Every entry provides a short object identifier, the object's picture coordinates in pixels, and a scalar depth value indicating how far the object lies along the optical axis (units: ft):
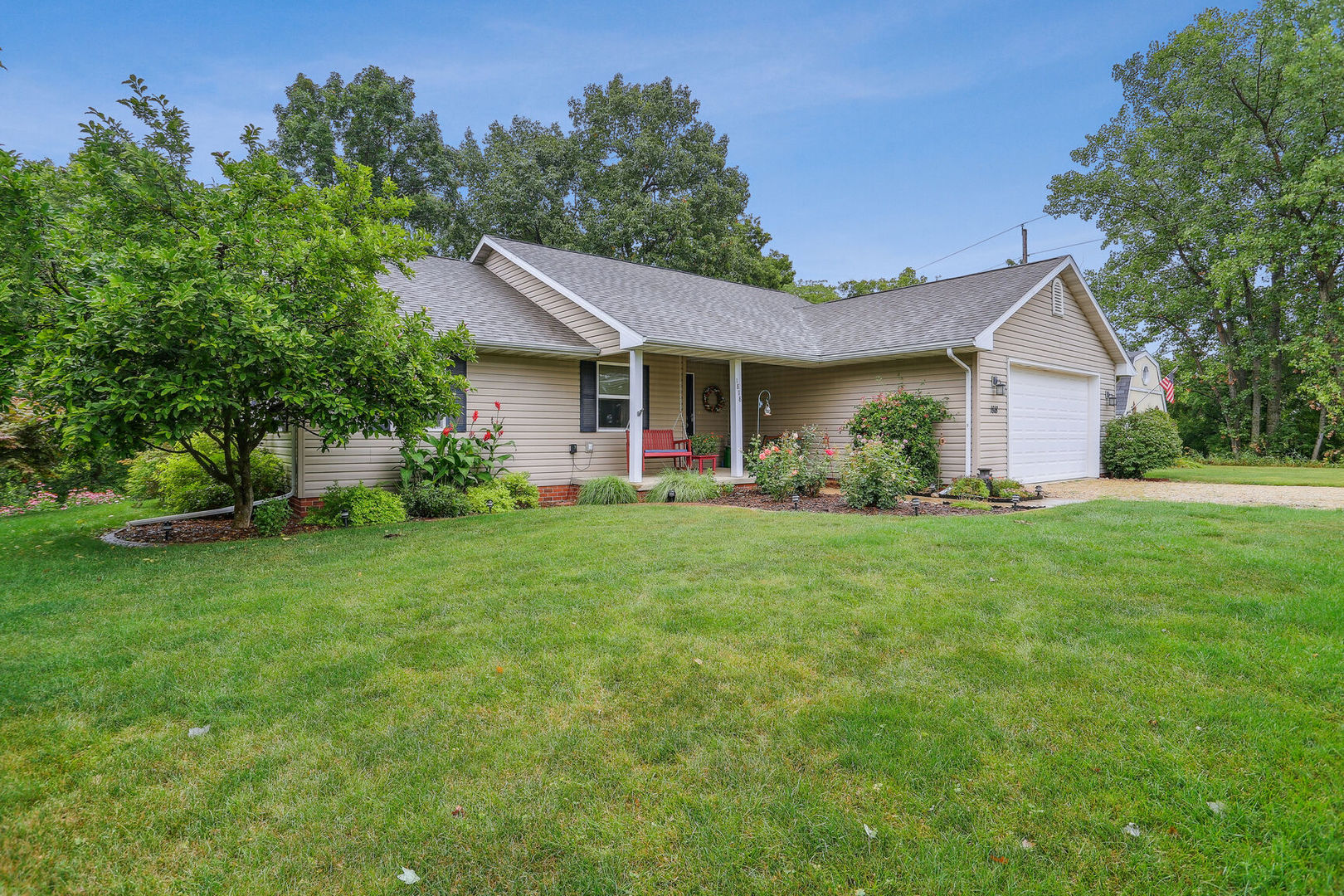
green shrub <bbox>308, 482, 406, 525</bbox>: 26.14
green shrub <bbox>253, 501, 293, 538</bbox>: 23.84
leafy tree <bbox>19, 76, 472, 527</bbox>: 18.06
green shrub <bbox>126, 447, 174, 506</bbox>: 33.60
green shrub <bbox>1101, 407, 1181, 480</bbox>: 44.86
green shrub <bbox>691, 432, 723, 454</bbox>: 41.22
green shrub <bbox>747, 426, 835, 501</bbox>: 32.91
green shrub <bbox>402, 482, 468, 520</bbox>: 28.32
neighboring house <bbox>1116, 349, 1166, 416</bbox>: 92.38
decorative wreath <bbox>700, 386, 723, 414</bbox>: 46.62
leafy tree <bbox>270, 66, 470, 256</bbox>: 76.74
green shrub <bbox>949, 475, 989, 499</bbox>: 33.30
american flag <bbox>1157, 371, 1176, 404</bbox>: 79.47
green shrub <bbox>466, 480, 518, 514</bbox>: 29.27
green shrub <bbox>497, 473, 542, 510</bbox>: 31.83
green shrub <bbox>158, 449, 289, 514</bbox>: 29.53
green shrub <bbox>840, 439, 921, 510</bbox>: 29.25
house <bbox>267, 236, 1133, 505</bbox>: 34.78
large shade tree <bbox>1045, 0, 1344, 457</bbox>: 58.44
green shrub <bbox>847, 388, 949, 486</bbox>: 36.47
